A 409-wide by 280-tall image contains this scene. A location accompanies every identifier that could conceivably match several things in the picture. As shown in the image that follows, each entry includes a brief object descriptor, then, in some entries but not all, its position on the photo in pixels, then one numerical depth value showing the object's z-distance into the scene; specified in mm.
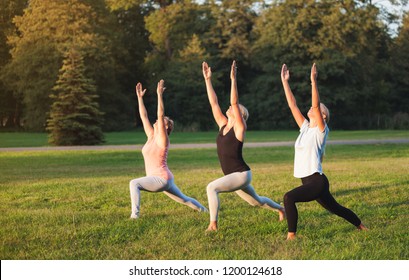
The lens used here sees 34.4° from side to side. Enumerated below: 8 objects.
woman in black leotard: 7051
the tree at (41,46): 44844
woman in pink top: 7957
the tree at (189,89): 47938
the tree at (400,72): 49500
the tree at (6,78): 44000
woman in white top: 6671
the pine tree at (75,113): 28266
